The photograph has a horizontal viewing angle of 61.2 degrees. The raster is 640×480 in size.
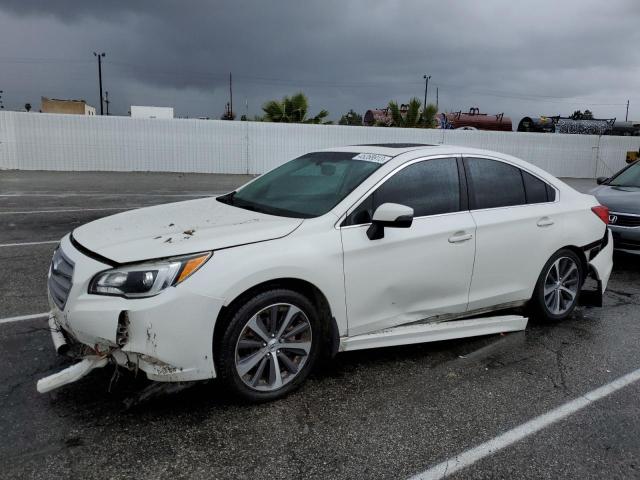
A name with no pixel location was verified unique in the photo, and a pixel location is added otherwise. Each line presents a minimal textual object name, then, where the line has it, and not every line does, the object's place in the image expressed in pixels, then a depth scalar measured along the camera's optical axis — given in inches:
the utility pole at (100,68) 2060.8
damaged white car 114.8
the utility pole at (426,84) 2763.3
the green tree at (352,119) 1707.7
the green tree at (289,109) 981.8
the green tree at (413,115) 1026.1
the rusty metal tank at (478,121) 1365.7
